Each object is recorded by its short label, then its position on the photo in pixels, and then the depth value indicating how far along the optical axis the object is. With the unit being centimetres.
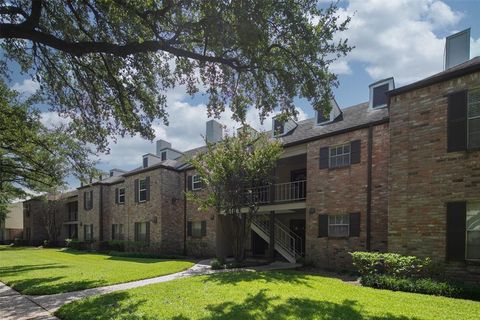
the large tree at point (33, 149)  1312
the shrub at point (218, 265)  1476
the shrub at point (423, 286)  850
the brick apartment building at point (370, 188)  1010
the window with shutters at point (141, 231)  2471
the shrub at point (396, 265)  1022
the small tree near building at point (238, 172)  1483
